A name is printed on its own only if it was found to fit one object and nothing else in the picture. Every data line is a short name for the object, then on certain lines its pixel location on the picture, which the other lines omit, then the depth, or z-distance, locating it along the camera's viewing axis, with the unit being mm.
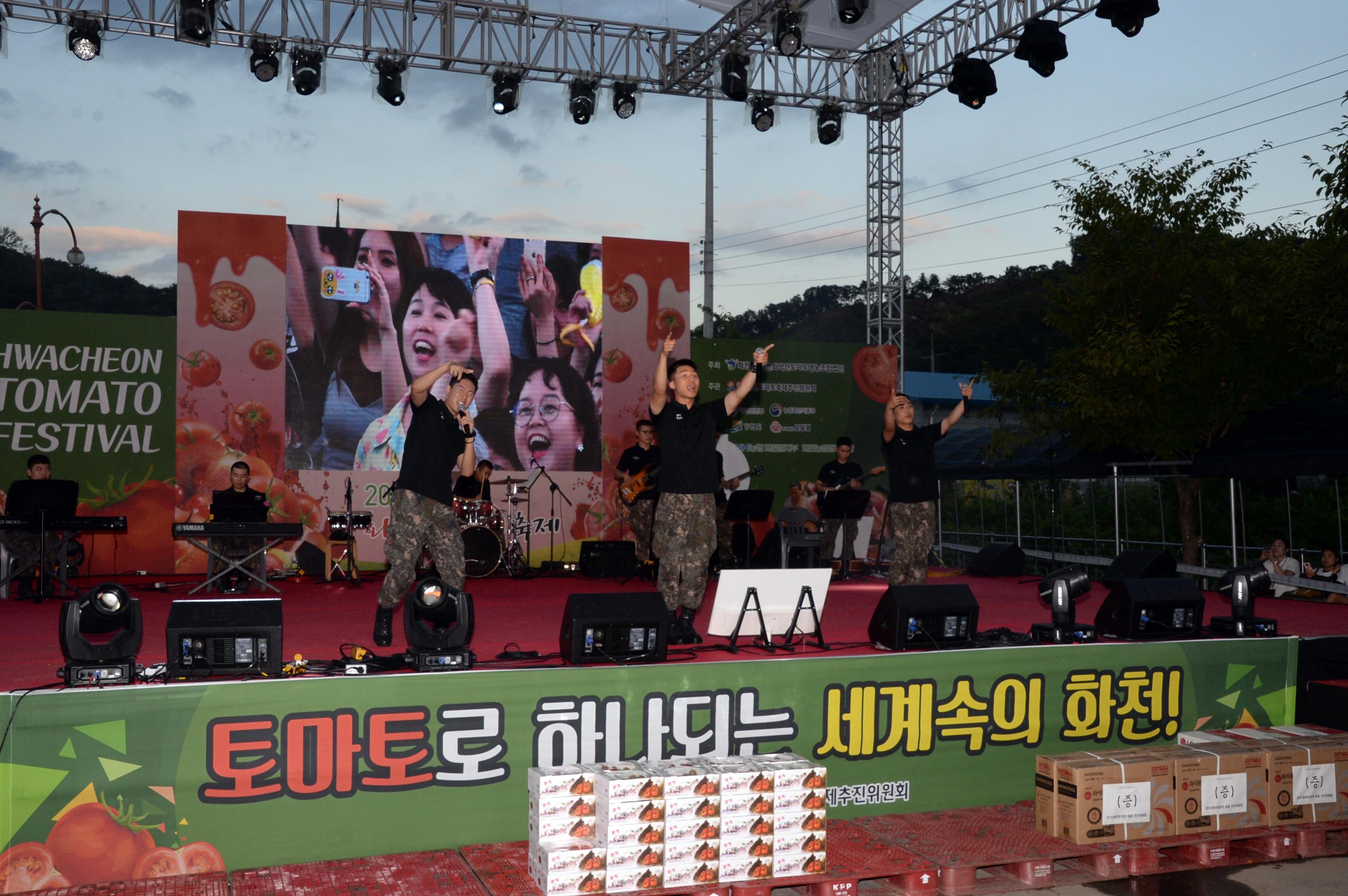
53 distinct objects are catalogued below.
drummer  11984
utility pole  20469
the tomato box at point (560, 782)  4230
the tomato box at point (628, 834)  4191
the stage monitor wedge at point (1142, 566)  8008
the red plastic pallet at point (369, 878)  4016
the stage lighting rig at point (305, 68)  11086
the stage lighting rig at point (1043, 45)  10422
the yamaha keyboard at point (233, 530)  8648
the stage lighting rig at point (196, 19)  9961
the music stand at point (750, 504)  10938
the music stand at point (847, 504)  10977
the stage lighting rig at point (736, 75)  11852
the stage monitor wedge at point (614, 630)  5410
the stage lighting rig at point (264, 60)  10961
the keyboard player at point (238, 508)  9453
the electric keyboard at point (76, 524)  8891
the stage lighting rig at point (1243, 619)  6512
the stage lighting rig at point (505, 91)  11750
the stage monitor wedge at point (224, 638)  4656
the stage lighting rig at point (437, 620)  5070
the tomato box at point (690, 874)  4293
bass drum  11852
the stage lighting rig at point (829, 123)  13312
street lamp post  19641
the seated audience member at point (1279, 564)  10148
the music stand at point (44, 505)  9070
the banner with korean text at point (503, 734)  3998
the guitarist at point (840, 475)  11727
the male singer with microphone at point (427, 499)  5910
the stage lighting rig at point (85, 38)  10305
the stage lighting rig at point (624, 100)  12297
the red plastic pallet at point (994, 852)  4551
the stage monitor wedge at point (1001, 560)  12133
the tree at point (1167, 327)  11867
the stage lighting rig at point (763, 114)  12844
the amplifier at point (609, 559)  12016
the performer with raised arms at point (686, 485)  5934
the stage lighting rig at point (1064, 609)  6199
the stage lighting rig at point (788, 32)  10875
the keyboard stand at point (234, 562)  8969
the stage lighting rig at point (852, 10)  9844
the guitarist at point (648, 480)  11047
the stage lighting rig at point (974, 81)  11453
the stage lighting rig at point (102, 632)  4430
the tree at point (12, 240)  35656
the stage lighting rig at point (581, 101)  12117
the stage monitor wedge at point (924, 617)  6047
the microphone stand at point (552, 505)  12859
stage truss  10891
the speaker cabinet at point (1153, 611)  6539
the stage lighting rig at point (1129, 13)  9336
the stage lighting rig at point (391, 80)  11258
